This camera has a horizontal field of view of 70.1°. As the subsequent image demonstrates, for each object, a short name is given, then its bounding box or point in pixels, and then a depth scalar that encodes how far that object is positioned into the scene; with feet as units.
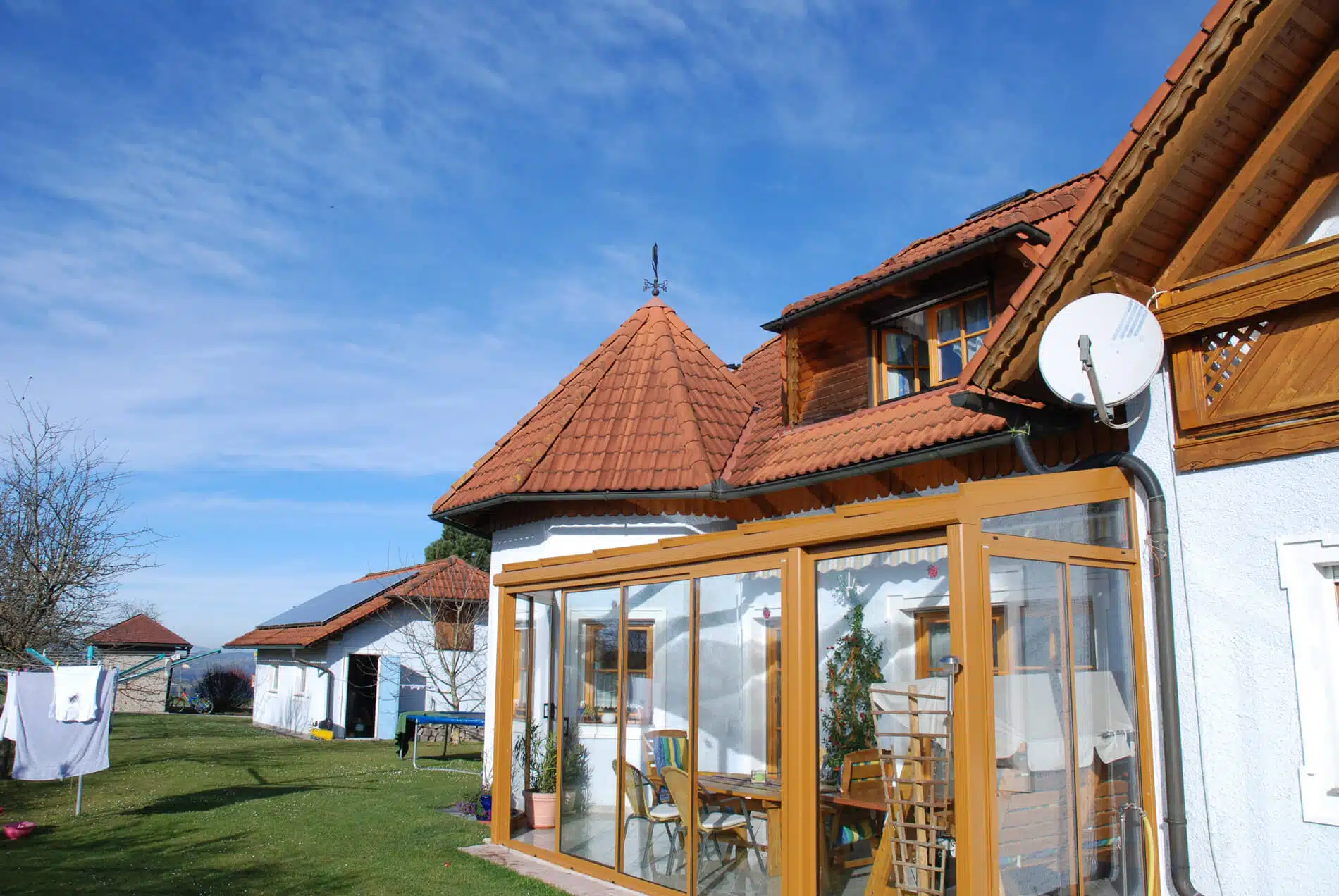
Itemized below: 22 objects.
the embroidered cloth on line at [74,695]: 40.98
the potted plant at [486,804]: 40.73
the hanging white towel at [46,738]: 40.37
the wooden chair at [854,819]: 21.15
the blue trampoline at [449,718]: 68.95
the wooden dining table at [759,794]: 22.54
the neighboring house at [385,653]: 98.78
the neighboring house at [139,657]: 142.41
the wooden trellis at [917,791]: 19.67
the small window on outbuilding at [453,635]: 98.43
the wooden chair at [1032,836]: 17.48
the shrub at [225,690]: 155.94
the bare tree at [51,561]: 57.57
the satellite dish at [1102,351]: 19.62
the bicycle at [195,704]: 150.20
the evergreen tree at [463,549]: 133.59
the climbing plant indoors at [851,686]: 21.94
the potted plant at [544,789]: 33.30
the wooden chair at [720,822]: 23.53
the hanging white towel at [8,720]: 40.09
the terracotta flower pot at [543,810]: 33.47
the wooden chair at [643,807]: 25.71
